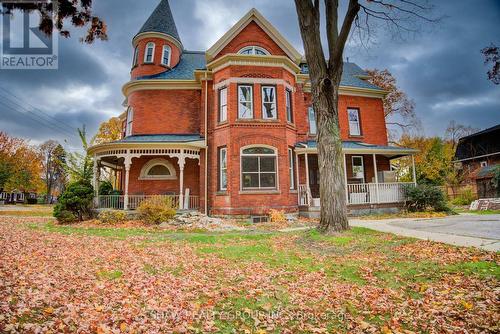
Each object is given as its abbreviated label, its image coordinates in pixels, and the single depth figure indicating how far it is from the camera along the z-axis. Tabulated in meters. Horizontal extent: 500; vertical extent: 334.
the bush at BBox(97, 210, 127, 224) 13.09
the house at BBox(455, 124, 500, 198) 27.92
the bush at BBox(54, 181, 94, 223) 13.35
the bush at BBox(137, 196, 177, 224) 12.54
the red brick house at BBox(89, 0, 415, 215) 14.59
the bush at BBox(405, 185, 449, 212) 15.08
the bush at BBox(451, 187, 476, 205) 23.09
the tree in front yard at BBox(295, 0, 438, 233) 8.43
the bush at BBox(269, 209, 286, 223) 13.38
